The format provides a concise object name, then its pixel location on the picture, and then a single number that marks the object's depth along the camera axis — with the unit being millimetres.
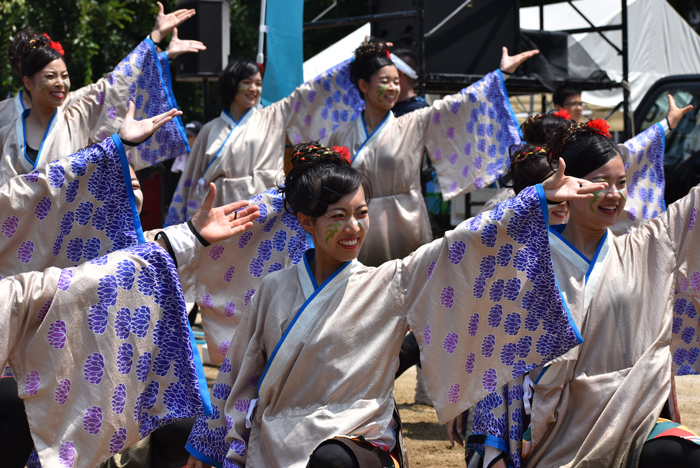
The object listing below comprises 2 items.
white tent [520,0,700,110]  9875
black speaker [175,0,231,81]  6098
